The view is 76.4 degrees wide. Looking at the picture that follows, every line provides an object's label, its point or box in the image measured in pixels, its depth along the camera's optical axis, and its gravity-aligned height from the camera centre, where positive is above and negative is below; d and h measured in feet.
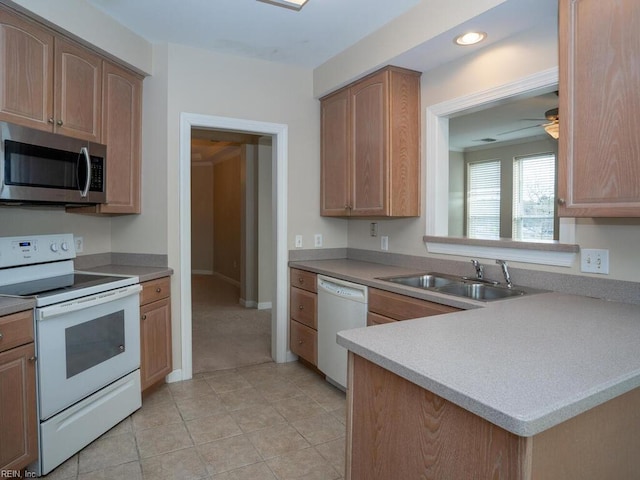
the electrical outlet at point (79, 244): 9.64 -0.26
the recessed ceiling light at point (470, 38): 7.59 +3.73
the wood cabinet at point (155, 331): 8.87 -2.25
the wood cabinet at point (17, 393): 5.74 -2.35
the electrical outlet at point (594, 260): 6.30 -0.44
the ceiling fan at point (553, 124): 10.27 +2.83
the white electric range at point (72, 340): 6.43 -1.91
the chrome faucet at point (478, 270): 8.11 -0.74
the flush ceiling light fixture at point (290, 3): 7.11 +4.08
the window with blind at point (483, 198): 23.41 +2.06
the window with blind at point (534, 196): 20.53 +1.91
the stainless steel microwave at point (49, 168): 6.65 +1.20
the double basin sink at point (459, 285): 7.51 -1.06
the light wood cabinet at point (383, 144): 9.52 +2.17
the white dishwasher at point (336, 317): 8.79 -1.91
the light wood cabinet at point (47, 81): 6.88 +2.89
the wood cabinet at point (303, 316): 10.43 -2.22
